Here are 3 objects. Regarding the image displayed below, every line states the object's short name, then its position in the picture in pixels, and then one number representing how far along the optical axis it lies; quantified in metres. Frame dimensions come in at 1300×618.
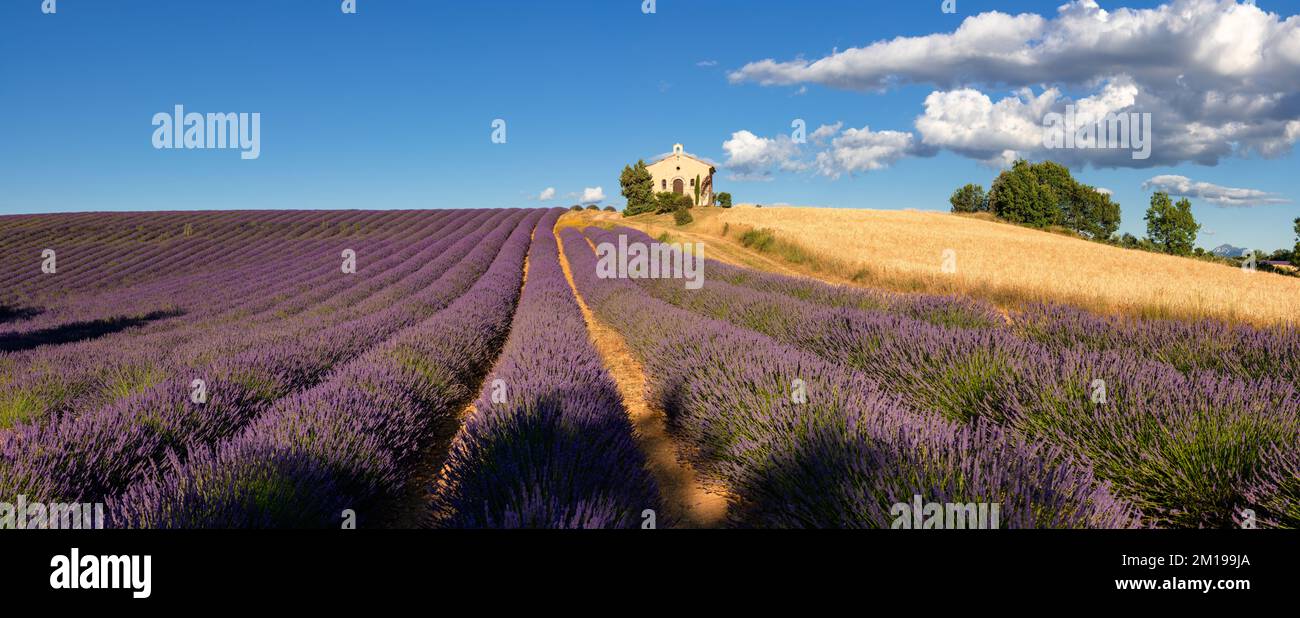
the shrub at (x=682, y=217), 37.09
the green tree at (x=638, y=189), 46.81
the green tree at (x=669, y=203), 44.53
